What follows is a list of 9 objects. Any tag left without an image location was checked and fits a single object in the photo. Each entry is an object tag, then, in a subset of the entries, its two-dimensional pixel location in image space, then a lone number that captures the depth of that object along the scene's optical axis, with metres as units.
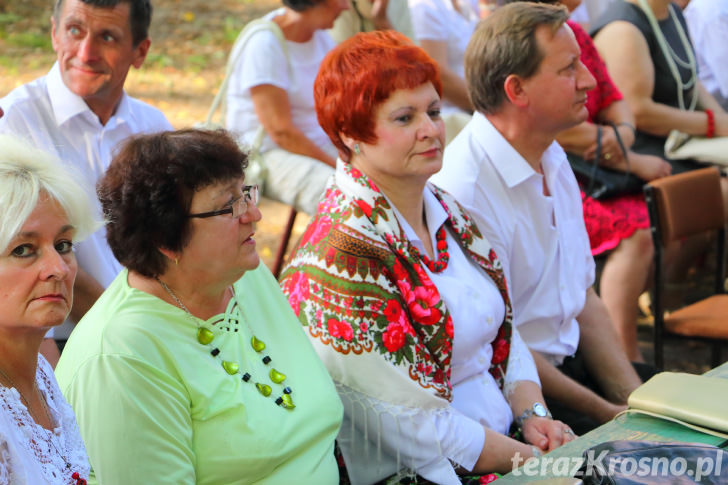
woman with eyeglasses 3.36
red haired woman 4.33
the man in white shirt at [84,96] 5.47
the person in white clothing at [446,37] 9.03
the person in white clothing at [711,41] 10.01
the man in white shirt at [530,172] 5.58
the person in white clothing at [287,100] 7.86
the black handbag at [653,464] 3.01
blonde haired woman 2.76
